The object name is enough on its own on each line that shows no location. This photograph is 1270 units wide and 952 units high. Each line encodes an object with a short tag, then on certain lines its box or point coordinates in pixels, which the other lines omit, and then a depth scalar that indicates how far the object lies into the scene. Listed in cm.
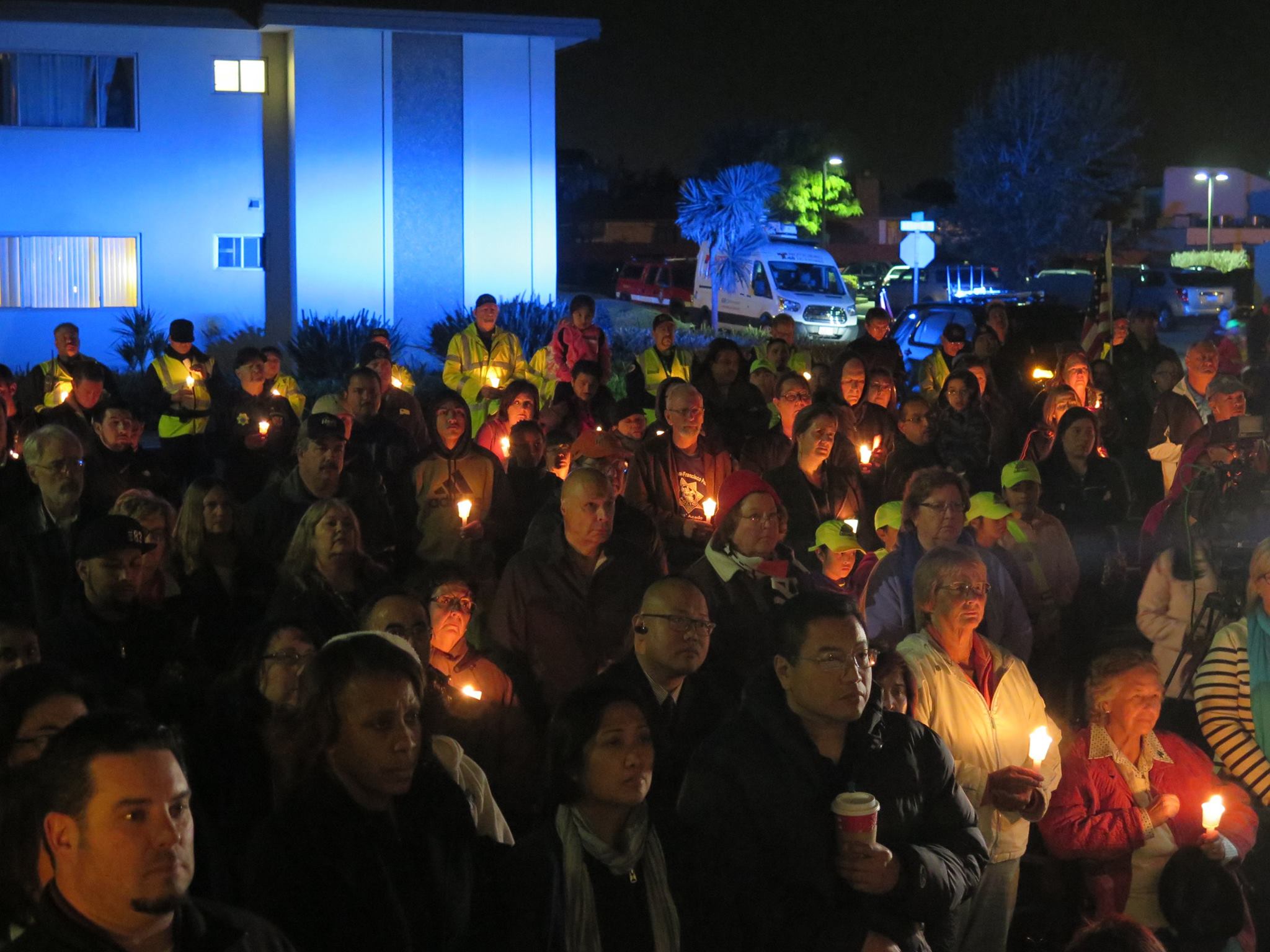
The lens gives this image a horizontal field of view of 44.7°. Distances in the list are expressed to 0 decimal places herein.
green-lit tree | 6981
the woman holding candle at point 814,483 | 854
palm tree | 3244
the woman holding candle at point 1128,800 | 514
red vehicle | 3981
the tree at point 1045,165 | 5400
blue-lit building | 2538
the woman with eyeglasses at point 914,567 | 654
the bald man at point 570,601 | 618
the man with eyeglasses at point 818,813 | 399
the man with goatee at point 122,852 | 289
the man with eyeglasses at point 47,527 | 689
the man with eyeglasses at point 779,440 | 966
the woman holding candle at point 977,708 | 520
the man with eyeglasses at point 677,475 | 884
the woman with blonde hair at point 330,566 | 602
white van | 3122
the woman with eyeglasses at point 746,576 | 630
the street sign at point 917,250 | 2759
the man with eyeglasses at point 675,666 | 519
